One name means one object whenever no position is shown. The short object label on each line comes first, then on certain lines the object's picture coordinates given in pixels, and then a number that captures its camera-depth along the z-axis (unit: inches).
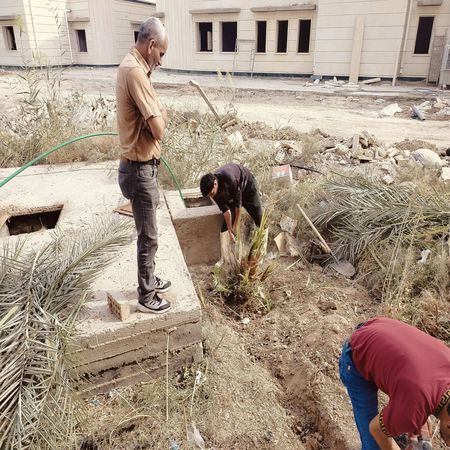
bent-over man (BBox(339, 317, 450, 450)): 56.8
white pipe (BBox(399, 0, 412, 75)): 559.3
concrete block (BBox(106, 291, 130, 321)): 91.8
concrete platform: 90.9
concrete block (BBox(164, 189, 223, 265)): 161.2
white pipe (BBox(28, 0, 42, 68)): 773.3
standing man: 80.7
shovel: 155.7
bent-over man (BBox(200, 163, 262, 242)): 142.6
